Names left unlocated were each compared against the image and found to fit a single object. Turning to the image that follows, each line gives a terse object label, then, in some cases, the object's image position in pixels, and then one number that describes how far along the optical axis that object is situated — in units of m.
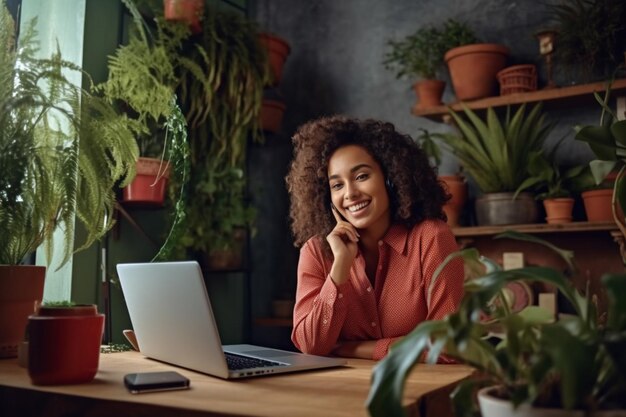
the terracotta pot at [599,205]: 2.43
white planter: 0.53
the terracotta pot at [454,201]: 2.76
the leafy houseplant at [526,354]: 0.52
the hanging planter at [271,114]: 3.04
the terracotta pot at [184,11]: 2.42
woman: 1.69
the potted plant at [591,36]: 2.49
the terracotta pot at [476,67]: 2.74
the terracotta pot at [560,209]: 2.52
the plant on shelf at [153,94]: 1.60
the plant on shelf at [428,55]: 2.86
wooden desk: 0.81
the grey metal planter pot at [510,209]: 2.58
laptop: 1.02
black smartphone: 0.92
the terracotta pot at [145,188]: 2.24
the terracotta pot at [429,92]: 2.85
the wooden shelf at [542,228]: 2.43
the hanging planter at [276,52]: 2.92
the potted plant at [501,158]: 2.59
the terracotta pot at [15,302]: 1.32
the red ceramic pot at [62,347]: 0.98
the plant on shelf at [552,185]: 2.52
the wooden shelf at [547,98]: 2.49
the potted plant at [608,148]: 1.06
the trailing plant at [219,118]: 2.57
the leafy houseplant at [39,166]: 1.33
